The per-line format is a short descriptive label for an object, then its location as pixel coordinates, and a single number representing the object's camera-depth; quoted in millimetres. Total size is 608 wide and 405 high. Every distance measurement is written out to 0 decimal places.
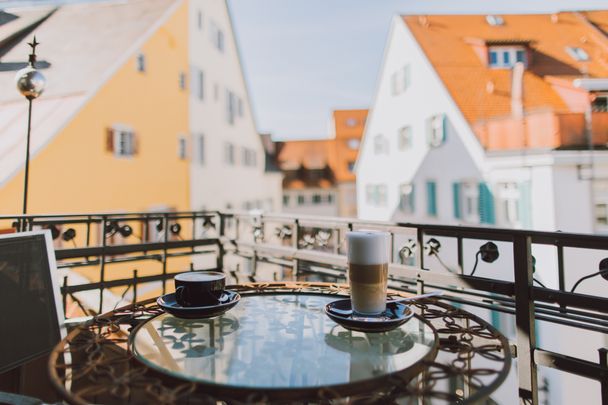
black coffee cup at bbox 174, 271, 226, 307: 1203
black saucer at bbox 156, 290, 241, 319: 1162
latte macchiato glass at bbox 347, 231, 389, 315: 1067
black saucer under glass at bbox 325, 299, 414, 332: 1028
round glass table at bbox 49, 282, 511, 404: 794
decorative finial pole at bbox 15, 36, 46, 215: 3215
